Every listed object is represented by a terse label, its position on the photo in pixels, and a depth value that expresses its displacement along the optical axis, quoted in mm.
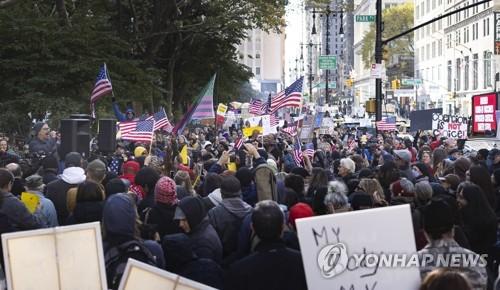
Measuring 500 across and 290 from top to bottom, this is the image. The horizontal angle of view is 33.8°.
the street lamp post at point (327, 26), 34388
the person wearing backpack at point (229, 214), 7379
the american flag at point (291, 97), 21797
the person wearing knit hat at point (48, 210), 8102
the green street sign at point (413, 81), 70225
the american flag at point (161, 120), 19500
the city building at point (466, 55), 74188
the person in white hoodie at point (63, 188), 9016
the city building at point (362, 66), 120938
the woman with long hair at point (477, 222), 7832
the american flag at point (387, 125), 26578
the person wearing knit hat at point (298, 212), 7477
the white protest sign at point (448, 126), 24859
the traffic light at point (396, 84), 71912
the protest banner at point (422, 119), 28248
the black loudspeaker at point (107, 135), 15516
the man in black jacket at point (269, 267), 5109
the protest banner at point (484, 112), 17922
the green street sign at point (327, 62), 47031
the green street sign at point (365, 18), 25469
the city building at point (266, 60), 169125
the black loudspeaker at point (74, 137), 13648
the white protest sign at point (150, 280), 4047
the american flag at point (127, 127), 17078
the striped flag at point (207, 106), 20109
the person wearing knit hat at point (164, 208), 7449
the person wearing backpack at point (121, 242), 5605
